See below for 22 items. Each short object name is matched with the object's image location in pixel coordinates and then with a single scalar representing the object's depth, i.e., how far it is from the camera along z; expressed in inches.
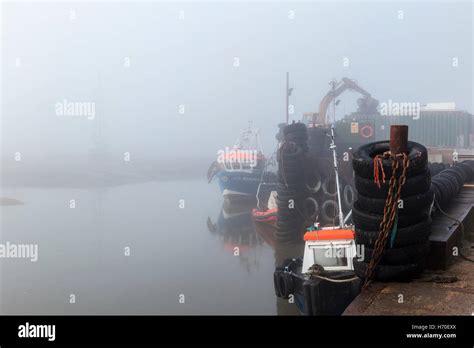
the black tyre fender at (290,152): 1042.1
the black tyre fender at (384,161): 223.8
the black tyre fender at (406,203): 224.7
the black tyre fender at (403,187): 225.0
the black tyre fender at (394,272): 222.1
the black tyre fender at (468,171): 532.4
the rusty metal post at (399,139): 229.5
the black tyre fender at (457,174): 437.8
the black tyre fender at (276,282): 498.9
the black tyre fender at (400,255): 221.9
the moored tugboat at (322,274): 406.9
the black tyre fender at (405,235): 222.4
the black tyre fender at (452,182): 382.5
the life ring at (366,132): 1439.5
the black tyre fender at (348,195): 1037.4
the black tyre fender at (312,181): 1059.9
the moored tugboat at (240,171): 1739.7
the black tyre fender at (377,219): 224.8
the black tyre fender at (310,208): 1035.9
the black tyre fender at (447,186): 354.5
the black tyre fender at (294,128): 1082.7
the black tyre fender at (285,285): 479.5
